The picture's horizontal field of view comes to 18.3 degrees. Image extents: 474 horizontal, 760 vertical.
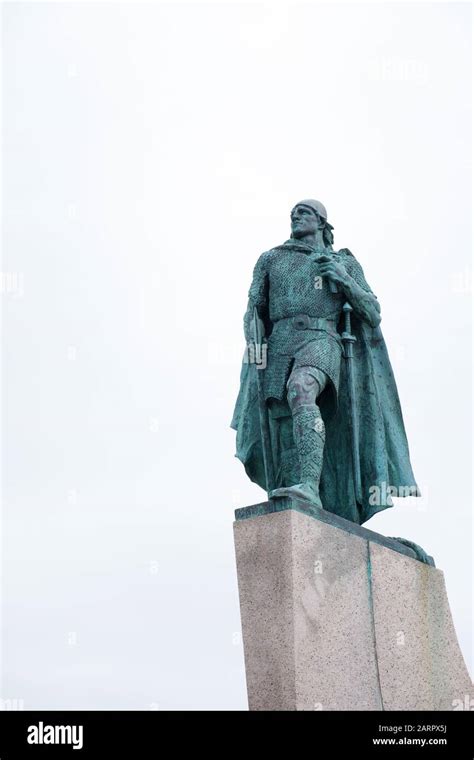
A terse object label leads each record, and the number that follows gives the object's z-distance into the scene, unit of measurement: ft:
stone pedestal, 41.19
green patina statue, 46.85
